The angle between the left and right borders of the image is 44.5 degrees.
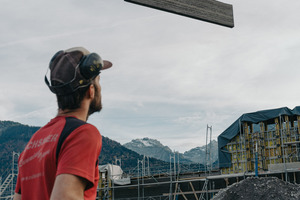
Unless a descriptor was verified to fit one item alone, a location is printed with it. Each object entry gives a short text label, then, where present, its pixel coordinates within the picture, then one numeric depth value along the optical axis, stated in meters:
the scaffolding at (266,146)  19.62
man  1.06
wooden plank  3.19
